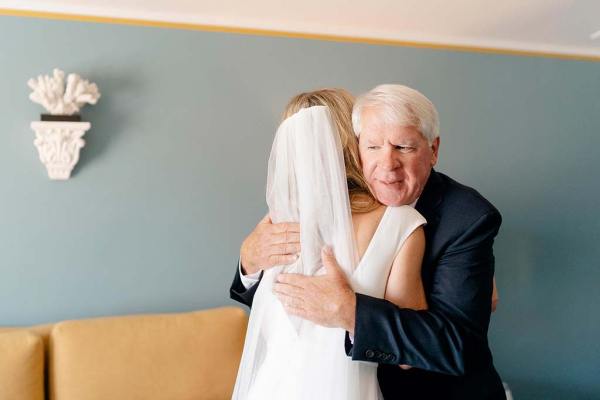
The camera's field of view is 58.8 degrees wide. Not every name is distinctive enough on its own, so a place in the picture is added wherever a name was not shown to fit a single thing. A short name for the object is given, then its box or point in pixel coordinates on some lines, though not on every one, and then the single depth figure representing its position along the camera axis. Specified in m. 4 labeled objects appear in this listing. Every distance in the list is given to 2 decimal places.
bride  1.27
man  1.21
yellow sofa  2.19
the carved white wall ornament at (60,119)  2.37
